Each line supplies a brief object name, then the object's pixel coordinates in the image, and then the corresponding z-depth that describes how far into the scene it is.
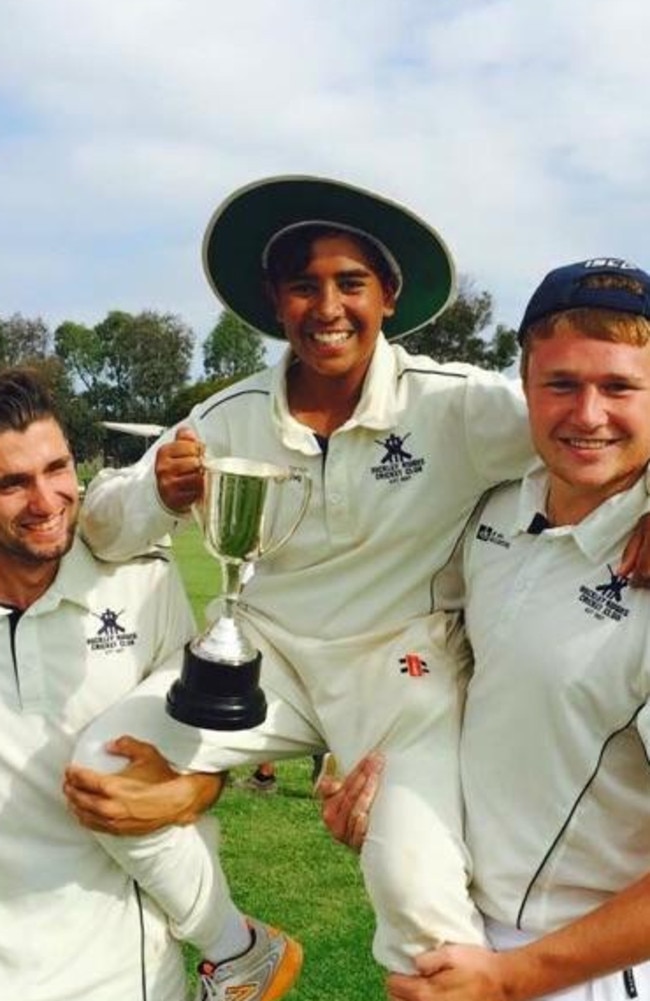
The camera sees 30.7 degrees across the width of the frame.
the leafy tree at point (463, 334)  53.88
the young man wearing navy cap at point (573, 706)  2.40
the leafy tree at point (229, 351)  77.81
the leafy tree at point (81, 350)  74.00
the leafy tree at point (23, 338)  70.31
